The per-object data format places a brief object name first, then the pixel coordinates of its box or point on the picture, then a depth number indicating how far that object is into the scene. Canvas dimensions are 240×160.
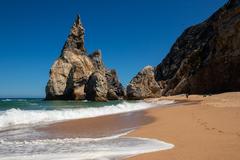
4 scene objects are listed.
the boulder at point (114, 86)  48.87
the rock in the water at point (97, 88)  42.49
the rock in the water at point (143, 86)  46.95
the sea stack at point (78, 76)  43.80
